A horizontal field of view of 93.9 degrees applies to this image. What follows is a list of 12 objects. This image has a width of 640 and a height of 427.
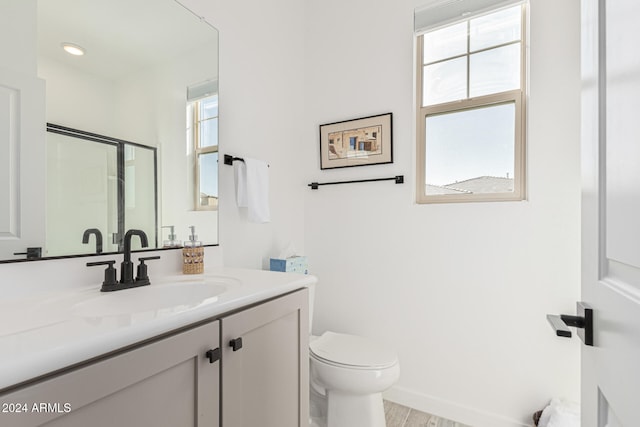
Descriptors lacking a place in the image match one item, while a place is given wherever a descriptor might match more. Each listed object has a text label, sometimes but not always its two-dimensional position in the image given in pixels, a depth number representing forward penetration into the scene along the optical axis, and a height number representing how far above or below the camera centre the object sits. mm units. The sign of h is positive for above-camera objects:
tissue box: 1774 -318
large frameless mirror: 972 +342
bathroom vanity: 485 -308
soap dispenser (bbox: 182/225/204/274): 1274 -200
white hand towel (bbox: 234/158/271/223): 1567 +122
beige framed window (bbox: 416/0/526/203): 1629 +636
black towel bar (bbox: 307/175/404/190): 1832 +204
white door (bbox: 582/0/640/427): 411 +7
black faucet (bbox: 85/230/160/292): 953 -211
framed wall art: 1898 +467
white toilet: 1350 -768
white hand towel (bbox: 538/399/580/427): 1294 -906
